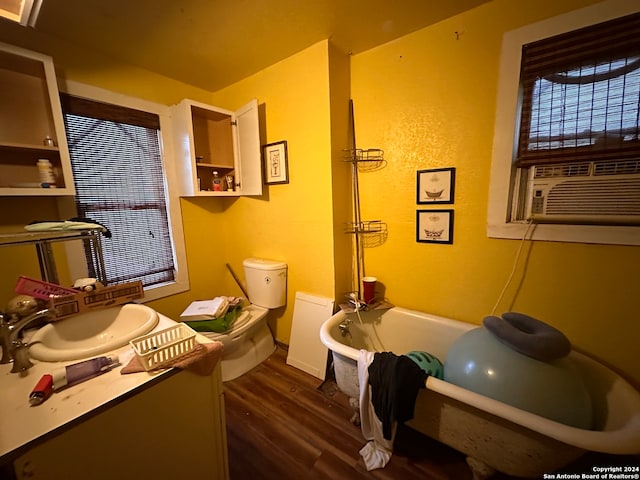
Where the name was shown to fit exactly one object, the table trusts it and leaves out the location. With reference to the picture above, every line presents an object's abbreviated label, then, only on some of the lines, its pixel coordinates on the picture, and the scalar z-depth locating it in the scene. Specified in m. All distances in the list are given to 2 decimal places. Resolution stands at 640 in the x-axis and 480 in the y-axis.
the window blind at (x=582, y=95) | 1.19
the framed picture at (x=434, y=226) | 1.71
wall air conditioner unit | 1.23
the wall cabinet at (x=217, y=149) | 2.01
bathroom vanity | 0.67
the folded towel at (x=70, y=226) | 1.23
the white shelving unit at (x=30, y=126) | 1.40
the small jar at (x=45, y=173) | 1.46
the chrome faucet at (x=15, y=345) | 0.88
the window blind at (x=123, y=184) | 1.76
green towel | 1.87
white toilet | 1.99
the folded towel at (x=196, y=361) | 0.89
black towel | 1.21
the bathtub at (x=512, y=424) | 0.90
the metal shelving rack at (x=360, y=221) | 1.95
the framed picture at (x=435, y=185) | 1.67
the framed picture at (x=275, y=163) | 2.07
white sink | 0.95
